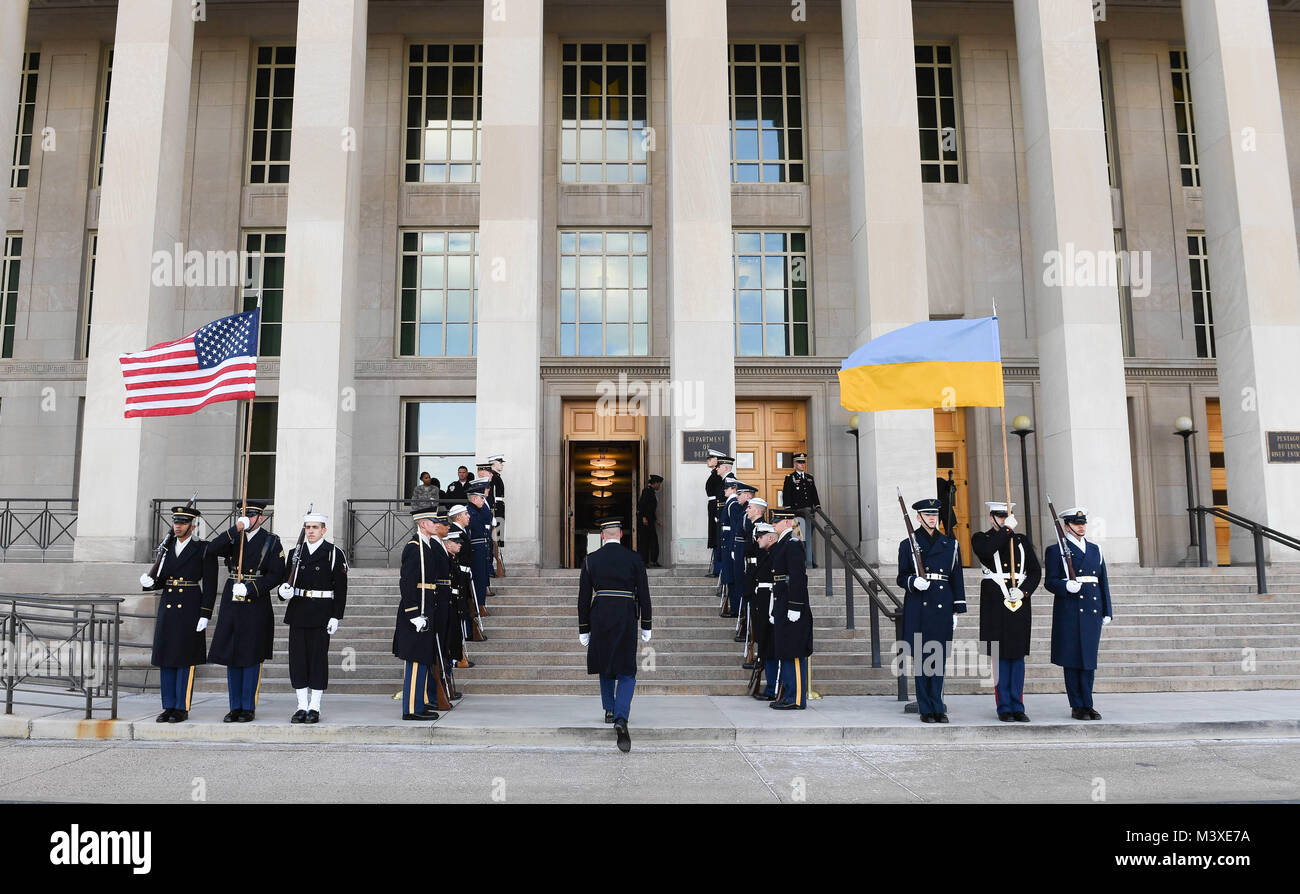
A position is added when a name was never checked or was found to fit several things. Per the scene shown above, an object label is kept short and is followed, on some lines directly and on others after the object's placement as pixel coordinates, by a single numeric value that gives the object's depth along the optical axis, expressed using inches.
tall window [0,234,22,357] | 884.0
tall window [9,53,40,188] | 900.0
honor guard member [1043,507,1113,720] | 412.8
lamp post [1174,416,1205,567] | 821.2
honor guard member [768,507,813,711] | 434.0
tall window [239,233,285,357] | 885.2
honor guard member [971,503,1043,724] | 409.1
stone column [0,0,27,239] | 708.0
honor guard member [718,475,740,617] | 568.7
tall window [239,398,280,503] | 860.6
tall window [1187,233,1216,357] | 905.5
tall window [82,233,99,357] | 881.5
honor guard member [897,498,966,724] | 407.2
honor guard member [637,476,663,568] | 767.7
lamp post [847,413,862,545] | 839.7
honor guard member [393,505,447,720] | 407.5
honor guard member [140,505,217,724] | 406.9
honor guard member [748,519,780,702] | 454.9
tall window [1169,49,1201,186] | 933.8
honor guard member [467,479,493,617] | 570.6
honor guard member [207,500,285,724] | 405.1
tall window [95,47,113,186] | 892.0
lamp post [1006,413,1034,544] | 819.1
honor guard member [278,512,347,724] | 399.5
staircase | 498.3
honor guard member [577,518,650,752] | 389.7
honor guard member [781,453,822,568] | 659.4
